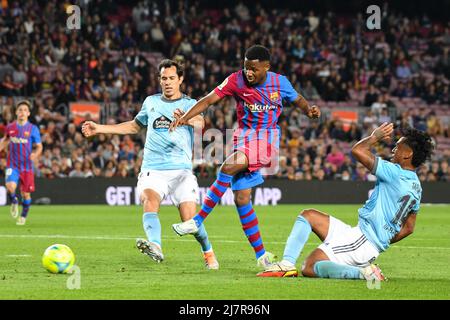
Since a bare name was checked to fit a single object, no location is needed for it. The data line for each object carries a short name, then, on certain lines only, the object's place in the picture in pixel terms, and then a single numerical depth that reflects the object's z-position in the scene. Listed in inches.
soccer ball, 382.6
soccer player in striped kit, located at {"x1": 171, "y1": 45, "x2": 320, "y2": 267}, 403.5
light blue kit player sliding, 354.3
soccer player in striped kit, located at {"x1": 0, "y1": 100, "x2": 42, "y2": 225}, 758.5
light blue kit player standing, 438.0
